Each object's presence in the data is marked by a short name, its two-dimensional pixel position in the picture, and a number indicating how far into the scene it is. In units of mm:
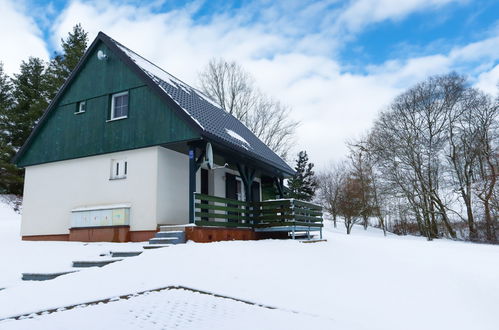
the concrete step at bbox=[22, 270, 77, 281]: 6965
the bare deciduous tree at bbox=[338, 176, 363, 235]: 30609
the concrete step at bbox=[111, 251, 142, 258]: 8406
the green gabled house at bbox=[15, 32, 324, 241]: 10961
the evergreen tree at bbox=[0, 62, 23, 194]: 25344
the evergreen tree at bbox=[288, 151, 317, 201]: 38469
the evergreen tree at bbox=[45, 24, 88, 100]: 28562
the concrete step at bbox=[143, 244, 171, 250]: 8906
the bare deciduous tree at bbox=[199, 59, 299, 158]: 29641
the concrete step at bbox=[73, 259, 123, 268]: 7770
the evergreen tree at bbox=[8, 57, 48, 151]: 27141
